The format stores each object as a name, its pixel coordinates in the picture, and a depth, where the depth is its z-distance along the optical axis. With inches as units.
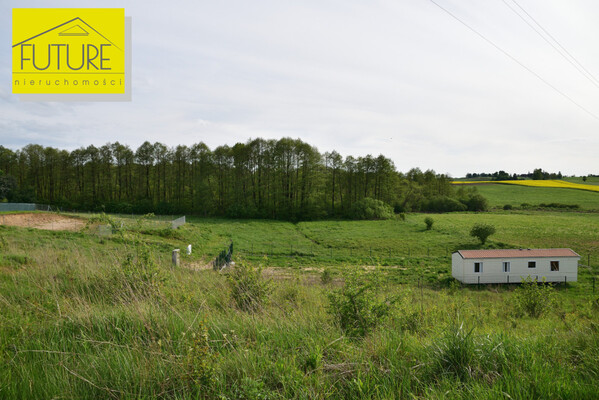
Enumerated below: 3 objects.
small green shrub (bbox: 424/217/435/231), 1614.2
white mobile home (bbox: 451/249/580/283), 855.1
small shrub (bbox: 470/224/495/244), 1256.2
